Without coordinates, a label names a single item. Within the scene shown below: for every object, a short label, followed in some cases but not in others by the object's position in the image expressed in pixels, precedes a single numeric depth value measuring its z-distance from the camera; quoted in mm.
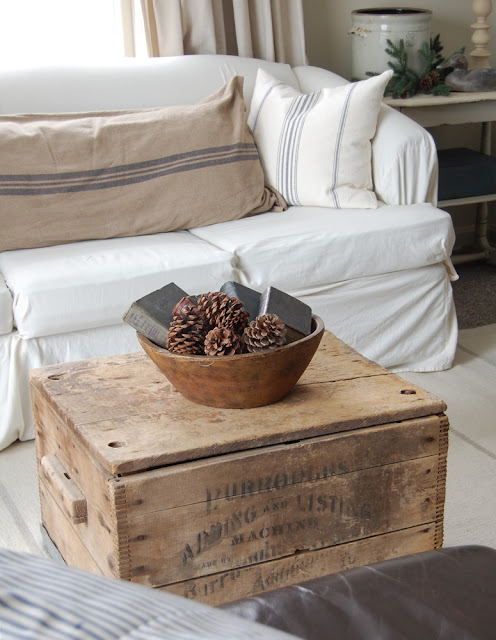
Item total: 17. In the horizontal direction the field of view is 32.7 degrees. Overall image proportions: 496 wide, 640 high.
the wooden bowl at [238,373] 1183
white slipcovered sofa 1950
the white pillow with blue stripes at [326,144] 2367
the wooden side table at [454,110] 2873
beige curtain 2770
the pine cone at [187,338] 1218
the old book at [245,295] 1354
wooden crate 1142
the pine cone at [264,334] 1197
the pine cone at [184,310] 1243
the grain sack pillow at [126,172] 2191
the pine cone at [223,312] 1229
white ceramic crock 2863
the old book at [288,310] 1277
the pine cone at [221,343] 1191
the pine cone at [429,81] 2916
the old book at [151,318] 1283
